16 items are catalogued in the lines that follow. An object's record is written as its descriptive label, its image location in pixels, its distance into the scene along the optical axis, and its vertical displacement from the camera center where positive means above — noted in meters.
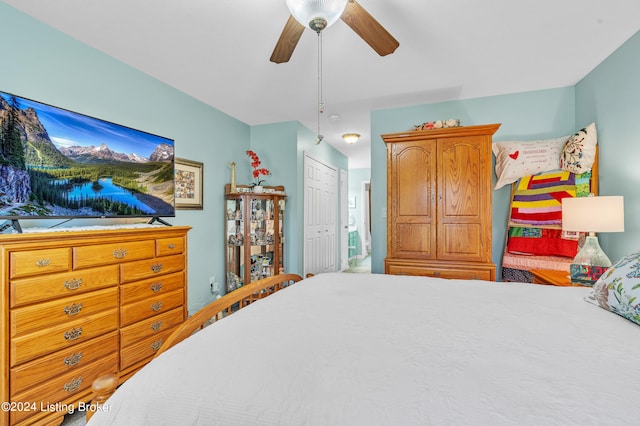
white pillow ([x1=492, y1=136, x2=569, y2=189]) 2.79 +0.58
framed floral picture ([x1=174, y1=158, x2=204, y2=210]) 3.03 +0.36
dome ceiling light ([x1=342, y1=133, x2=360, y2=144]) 4.50 +1.25
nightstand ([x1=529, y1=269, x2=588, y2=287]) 2.05 -0.48
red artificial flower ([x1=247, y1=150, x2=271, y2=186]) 3.72 +0.69
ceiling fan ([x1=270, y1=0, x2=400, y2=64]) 1.30 +1.01
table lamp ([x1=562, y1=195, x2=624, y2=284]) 1.92 -0.06
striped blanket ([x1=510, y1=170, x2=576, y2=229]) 2.66 +0.17
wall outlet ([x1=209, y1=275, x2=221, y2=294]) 3.43 -0.83
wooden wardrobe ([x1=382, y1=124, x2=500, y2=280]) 2.62 +0.13
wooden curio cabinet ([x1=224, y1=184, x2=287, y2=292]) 3.57 -0.24
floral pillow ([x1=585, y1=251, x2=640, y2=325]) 1.06 -0.30
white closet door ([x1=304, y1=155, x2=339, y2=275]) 4.33 -0.02
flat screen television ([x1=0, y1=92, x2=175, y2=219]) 1.68 +0.36
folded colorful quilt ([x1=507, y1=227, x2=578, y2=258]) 2.60 -0.26
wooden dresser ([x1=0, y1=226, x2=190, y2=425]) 1.41 -0.57
